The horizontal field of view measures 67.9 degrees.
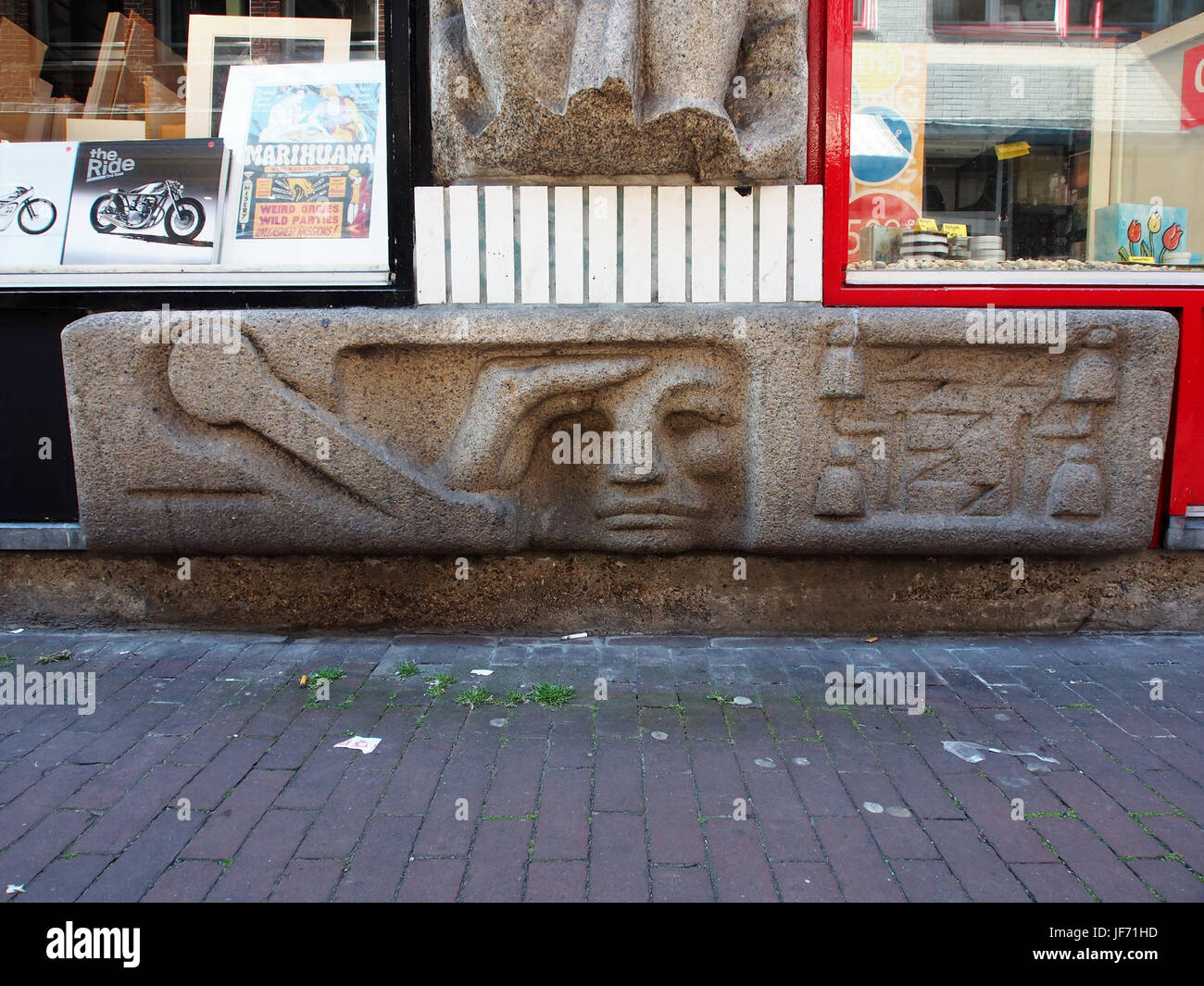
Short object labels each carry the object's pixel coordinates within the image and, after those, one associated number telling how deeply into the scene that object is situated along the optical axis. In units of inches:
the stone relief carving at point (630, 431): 145.8
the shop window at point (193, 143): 158.7
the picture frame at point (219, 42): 166.1
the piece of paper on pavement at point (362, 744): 116.7
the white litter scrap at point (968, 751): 114.3
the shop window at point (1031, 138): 160.6
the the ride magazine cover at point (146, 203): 159.2
